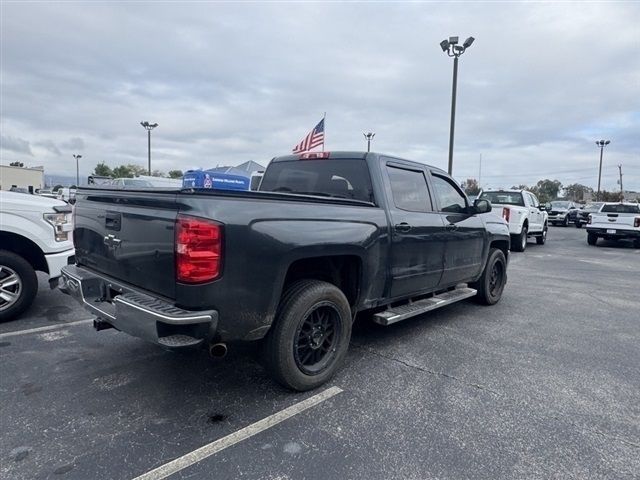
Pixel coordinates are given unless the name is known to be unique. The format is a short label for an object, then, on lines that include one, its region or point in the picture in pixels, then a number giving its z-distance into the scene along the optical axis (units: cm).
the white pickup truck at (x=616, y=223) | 1589
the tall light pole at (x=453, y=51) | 1524
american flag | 1463
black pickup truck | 268
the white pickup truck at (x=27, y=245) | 472
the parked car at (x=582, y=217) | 2830
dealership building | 6944
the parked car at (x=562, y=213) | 2817
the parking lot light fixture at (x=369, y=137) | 2892
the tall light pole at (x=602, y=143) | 4069
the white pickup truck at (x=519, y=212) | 1344
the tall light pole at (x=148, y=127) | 3434
